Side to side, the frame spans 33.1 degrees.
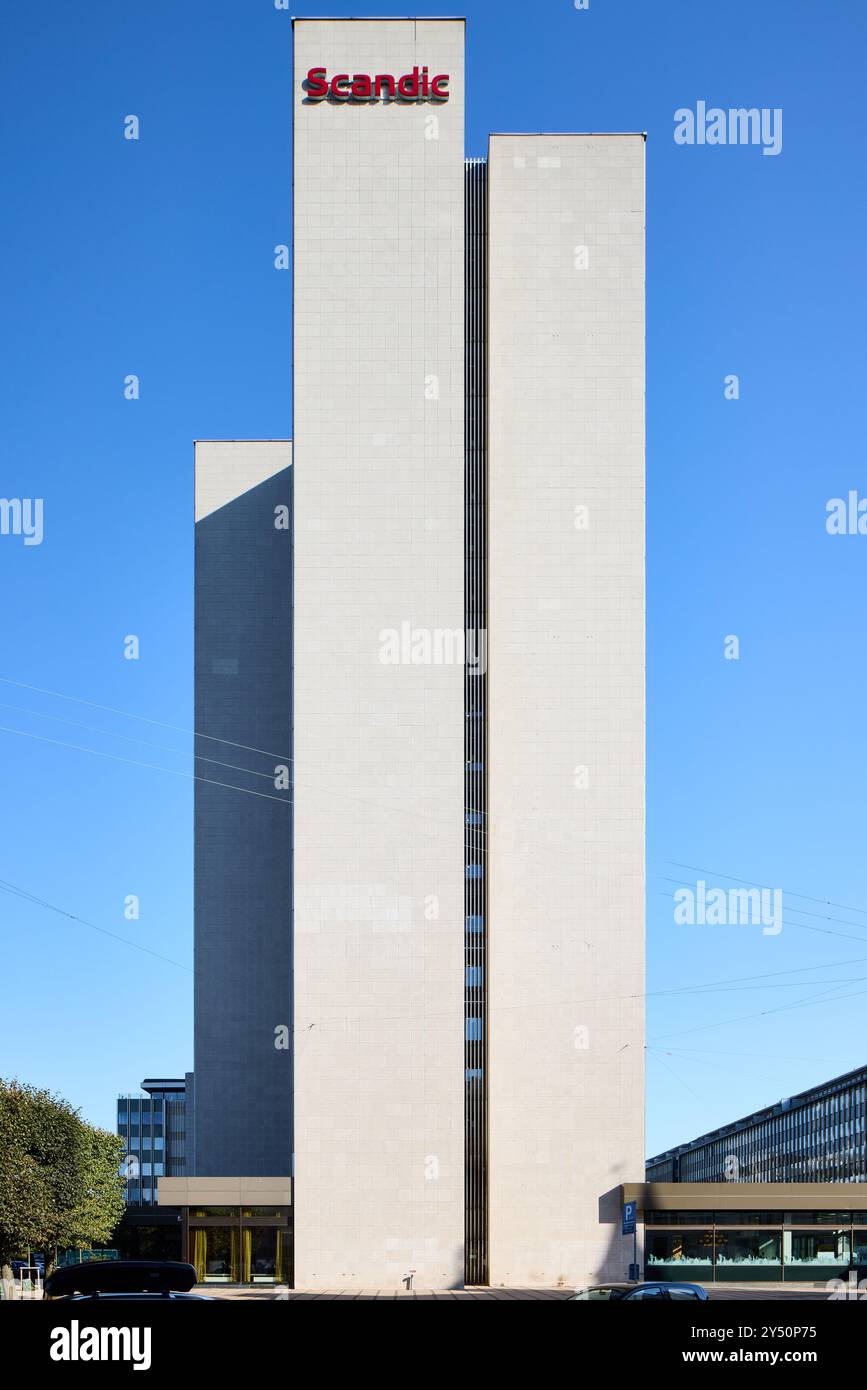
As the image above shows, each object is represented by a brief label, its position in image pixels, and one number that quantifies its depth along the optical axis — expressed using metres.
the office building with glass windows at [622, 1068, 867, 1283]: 64.62
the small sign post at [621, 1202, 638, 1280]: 64.81
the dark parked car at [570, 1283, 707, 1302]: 31.72
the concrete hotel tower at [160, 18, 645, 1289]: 66.56
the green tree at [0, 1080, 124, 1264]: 74.12
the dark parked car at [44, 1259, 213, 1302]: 44.09
